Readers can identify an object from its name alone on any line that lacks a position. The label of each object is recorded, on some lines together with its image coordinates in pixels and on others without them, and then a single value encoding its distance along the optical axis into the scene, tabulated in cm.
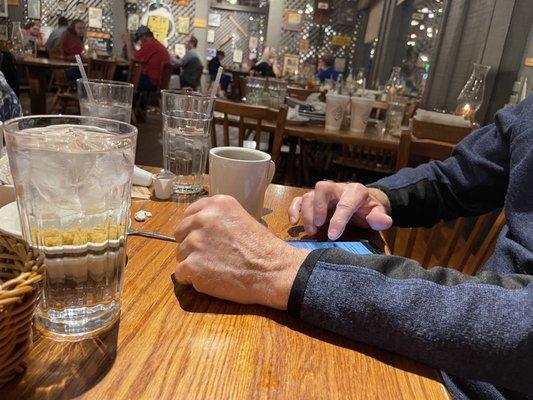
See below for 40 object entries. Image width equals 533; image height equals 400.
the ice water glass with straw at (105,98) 101
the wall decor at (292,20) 1058
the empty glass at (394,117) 265
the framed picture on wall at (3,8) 892
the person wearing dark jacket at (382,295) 50
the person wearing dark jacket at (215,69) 1006
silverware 73
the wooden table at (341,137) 234
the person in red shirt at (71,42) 719
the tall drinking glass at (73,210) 43
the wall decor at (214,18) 1152
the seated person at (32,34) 661
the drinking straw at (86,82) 97
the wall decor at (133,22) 1097
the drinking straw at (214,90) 104
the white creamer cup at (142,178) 98
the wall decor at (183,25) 1080
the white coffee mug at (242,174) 77
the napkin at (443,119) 204
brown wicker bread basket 34
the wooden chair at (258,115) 213
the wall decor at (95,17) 1069
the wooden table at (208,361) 40
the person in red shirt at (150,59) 730
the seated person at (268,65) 876
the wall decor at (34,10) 1045
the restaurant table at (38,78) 461
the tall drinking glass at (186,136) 102
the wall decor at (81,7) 1065
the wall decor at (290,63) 1069
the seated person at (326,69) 928
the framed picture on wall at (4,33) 576
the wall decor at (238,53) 1165
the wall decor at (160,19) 1080
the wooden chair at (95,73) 566
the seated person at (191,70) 873
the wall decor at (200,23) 1056
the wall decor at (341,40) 1086
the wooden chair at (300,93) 462
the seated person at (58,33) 761
